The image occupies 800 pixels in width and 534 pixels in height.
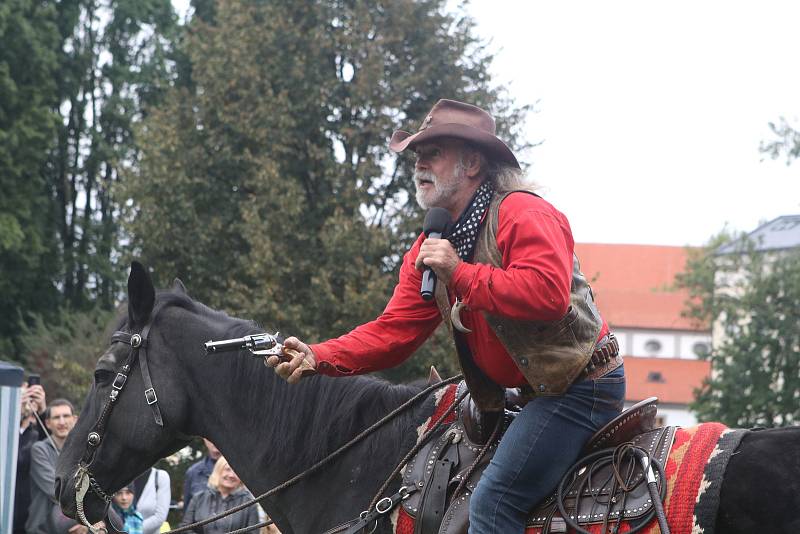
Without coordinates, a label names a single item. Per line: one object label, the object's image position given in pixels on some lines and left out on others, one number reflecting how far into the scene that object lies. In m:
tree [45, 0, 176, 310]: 68.21
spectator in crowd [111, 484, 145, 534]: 17.24
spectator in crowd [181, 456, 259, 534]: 17.18
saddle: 8.07
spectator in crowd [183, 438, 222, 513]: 19.78
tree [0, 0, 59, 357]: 59.22
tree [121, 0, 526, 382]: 43.44
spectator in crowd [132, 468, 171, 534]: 18.29
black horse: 9.43
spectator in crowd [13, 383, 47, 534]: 18.48
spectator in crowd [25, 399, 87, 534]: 17.49
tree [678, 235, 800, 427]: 61.30
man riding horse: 7.85
